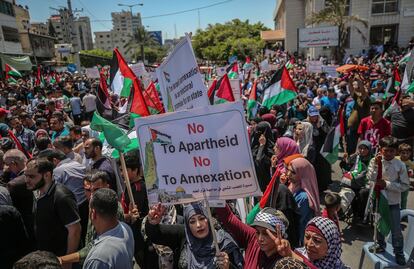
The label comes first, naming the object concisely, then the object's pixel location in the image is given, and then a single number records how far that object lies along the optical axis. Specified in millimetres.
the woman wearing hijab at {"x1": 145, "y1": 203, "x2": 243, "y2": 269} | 2592
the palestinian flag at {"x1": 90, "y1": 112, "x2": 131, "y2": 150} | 3634
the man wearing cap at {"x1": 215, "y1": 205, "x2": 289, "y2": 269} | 2342
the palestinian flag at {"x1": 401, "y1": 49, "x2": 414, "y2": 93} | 6911
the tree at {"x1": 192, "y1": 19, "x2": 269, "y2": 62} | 49169
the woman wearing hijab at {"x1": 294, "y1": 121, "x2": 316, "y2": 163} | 5543
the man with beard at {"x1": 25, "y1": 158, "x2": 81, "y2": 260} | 2973
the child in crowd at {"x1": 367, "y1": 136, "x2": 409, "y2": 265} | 3688
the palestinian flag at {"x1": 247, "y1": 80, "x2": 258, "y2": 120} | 8289
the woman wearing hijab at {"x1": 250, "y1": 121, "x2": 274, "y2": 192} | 5086
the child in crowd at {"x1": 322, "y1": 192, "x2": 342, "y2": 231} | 3312
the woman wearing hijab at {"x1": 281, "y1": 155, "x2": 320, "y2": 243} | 3348
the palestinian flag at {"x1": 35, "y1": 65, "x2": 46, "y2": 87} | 16656
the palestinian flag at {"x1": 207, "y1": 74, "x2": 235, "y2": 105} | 6449
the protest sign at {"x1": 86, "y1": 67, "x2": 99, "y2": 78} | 15828
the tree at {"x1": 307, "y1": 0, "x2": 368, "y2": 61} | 27609
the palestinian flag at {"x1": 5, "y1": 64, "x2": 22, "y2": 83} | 14781
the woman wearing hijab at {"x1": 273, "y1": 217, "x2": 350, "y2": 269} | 2381
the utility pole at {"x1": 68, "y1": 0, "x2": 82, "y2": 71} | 21927
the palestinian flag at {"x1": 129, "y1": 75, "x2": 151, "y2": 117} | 4551
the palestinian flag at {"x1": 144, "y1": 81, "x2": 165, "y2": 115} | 5859
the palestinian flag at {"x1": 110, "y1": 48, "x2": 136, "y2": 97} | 6137
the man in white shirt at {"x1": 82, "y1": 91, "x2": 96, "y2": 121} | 10511
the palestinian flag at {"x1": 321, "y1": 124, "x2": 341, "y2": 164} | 5688
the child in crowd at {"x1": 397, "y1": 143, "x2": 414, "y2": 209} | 5230
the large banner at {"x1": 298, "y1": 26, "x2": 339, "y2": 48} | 19969
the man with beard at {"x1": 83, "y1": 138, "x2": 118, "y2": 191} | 4168
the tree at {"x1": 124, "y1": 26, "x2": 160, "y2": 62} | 65150
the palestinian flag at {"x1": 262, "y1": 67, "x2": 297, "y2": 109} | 6984
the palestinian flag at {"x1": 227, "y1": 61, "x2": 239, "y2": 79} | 11244
